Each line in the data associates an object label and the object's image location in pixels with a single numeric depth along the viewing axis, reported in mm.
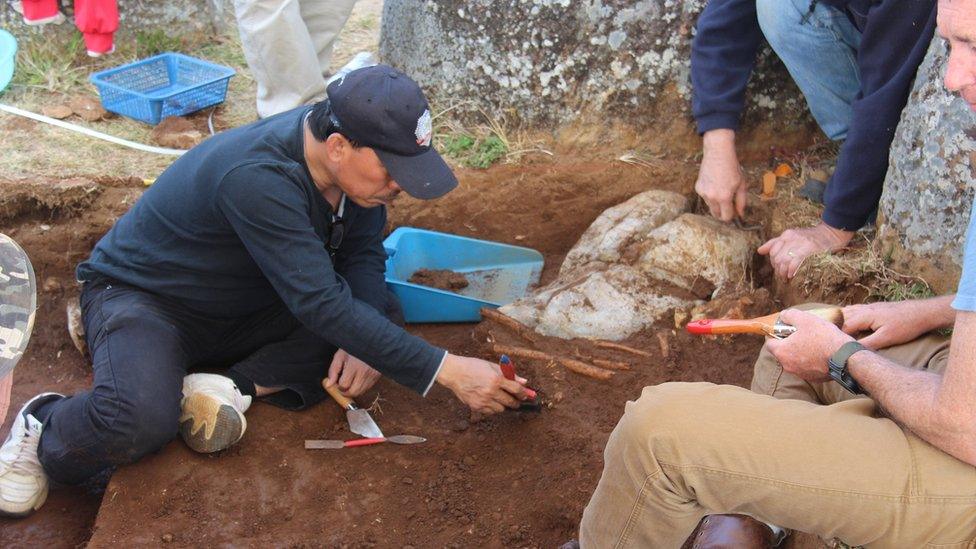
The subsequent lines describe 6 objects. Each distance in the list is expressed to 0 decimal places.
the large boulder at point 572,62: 3873
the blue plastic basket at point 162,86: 4613
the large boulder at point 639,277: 3350
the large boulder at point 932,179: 2707
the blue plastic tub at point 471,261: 3879
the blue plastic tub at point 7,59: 4789
